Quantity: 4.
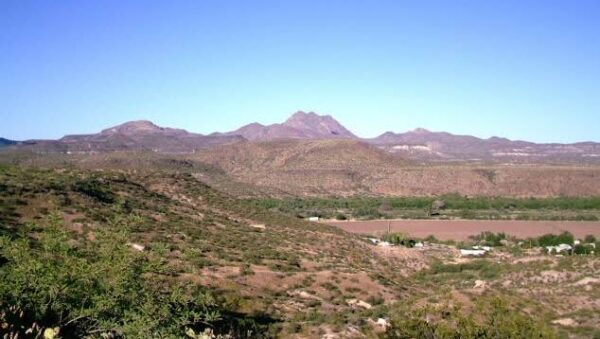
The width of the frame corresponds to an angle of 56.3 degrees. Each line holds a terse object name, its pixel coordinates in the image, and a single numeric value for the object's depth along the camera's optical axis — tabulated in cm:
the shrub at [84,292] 1238
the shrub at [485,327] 1443
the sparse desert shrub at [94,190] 3925
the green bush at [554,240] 6059
